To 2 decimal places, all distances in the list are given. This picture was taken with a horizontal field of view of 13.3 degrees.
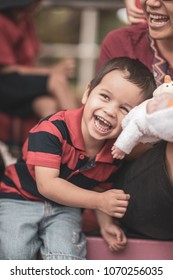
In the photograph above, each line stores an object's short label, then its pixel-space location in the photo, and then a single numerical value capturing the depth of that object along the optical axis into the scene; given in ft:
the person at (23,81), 7.95
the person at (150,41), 5.16
